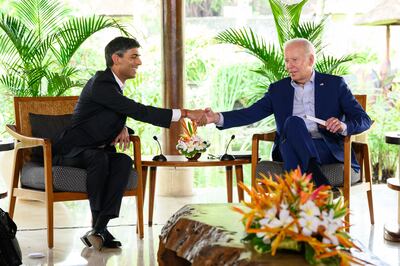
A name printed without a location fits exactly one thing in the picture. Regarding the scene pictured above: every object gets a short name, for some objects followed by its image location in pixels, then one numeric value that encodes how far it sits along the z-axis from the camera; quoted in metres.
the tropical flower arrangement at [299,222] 3.21
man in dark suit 5.29
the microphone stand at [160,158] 5.76
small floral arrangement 5.76
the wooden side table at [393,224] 5.46
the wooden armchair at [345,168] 5.31
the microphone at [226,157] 5.75
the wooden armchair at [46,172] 5.21
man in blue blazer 5.25
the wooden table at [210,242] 3.29
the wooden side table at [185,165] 5.71
